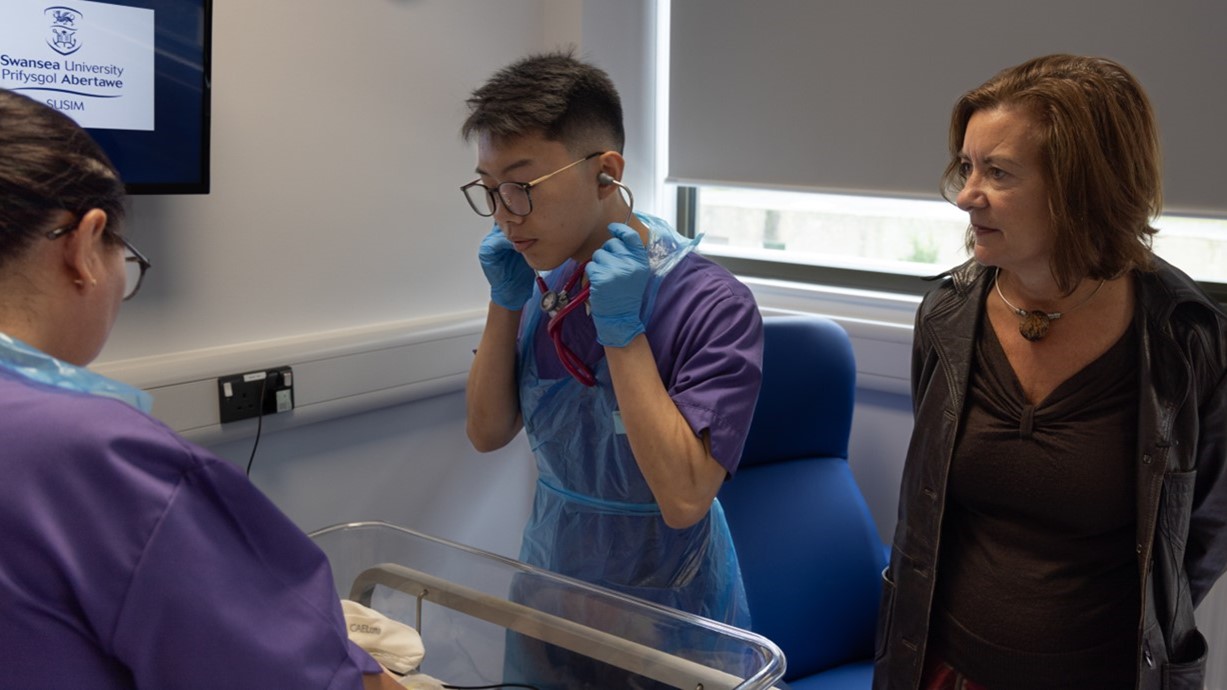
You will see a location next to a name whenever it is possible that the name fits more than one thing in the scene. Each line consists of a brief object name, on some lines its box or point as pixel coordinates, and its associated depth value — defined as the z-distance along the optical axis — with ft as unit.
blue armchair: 7.11
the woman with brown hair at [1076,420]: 4.43
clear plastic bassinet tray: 3.95
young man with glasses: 4.45
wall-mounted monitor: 5.19
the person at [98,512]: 2.36
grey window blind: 7.04
